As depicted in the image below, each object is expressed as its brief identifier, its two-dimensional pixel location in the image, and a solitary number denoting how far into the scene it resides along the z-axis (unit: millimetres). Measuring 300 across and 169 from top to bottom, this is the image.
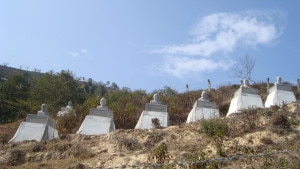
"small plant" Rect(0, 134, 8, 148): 9690
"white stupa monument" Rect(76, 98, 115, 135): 10572
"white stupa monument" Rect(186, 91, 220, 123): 11104
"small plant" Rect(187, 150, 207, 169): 6661
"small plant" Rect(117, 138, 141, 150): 8499
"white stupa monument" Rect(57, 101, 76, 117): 14424
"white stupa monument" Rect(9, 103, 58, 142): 10306
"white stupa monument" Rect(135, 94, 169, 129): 10652
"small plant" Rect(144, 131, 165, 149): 8510
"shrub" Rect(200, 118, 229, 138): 8310
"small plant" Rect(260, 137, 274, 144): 7781
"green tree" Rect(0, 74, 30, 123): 22768
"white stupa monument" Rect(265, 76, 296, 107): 11286
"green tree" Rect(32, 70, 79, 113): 24090
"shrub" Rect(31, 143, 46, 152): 8983
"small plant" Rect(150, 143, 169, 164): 7240
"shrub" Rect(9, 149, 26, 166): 8543
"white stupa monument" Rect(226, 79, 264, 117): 11146
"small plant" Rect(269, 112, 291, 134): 8178
